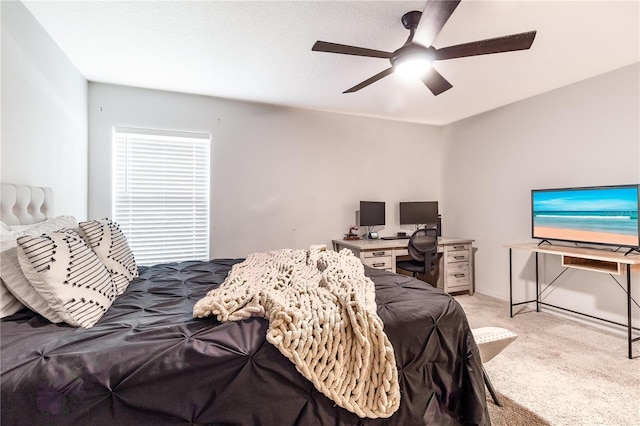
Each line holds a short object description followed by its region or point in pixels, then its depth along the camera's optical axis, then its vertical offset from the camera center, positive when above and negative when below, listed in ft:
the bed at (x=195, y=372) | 2.95 -1.79
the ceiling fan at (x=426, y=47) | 5.23 +3.38
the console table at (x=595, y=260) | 7.65 -1.33
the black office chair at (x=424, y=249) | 11.43 -1.36
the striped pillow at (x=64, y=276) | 3.67 -0.84
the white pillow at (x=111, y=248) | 5.56 -0.69
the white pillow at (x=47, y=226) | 4.60 -0.23
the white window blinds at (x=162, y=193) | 10.30 +0.75
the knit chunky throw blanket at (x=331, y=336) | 3.47 -1.48
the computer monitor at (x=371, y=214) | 13.24 -0.01
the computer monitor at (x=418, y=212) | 14.32 +0.10
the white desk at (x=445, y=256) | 11.95 -1.80
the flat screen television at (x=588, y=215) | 8.42 -0.02
